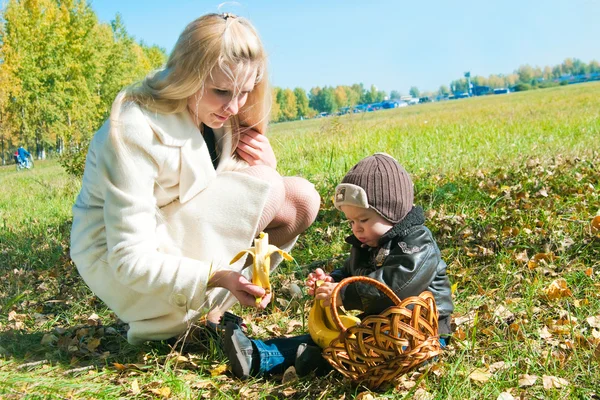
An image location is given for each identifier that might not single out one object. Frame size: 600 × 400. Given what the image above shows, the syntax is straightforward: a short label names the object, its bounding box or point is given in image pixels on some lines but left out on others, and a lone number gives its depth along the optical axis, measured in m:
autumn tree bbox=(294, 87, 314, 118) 101.19
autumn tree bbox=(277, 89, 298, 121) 88.12
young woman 2.48
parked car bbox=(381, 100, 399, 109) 97.83
